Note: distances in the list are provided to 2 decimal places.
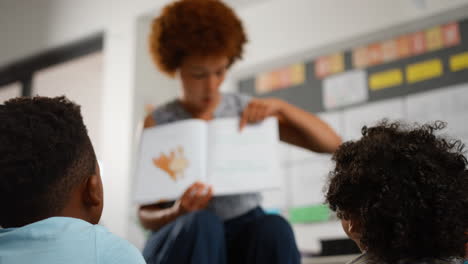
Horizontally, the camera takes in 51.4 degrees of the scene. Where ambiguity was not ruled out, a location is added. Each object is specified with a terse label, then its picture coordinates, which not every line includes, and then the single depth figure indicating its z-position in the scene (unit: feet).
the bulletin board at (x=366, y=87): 6.16
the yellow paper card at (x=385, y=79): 6.56
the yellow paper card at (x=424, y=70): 6.27
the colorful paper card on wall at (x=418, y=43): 6.42
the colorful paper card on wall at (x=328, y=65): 7.12
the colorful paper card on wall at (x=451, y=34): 6.17
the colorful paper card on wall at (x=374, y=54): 6.77
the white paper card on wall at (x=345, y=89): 6.87
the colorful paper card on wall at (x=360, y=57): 6.91
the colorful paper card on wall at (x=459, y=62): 6.05
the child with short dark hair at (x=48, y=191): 1.82
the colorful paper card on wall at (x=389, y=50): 6.64
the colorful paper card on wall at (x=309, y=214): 6.68
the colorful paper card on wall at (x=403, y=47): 6.54
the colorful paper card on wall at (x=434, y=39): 6.29
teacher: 2.99
